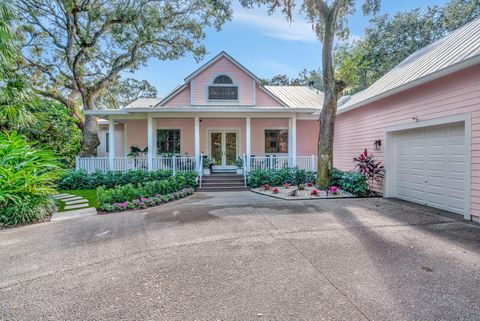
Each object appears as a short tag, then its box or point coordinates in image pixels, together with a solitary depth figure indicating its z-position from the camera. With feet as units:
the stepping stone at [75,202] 24.58
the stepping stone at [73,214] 19.61
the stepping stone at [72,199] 26.04
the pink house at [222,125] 42.27
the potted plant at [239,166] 37.35
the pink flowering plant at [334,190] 27.66
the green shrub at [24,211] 17.72
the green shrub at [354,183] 27.35
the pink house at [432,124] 17.49
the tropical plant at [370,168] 27.17
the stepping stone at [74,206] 22.67
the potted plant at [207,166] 37.10
